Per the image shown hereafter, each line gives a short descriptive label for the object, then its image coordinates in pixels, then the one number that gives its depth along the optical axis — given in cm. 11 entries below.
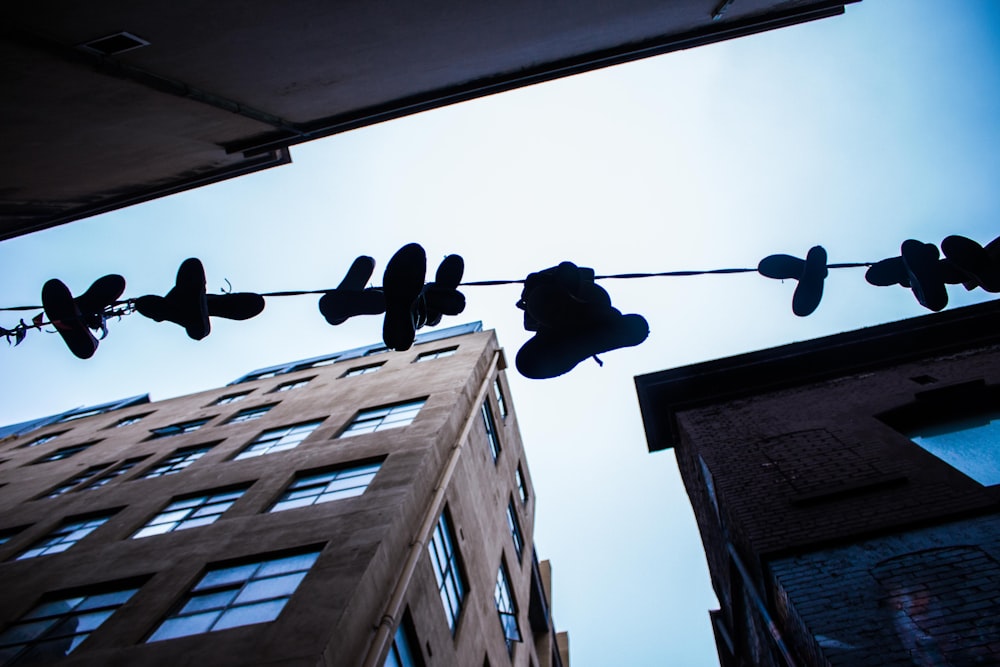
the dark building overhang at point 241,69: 418
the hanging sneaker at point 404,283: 376
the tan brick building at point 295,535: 625
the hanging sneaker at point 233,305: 441
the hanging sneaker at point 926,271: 429
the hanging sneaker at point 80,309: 476
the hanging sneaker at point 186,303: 418
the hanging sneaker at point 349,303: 433
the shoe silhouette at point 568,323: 355
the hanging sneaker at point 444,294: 426
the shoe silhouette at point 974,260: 418
